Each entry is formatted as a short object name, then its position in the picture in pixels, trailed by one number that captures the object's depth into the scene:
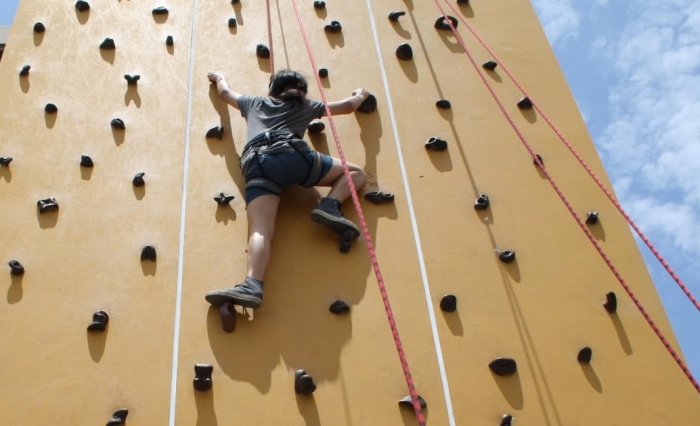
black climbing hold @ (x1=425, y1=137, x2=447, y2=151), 3.95
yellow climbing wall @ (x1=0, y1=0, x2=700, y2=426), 3.11
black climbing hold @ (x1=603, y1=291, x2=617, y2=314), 3.43
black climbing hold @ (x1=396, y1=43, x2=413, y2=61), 4.40
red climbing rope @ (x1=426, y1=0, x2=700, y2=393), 2.92
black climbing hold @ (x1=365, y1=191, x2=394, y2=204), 3.69
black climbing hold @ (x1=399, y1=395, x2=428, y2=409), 3.04
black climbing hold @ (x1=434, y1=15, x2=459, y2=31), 4.62
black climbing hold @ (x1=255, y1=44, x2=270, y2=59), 4.30
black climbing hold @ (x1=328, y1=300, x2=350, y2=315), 3.30
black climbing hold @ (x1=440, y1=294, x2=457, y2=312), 3.35
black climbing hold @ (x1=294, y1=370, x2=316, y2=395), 3.03
